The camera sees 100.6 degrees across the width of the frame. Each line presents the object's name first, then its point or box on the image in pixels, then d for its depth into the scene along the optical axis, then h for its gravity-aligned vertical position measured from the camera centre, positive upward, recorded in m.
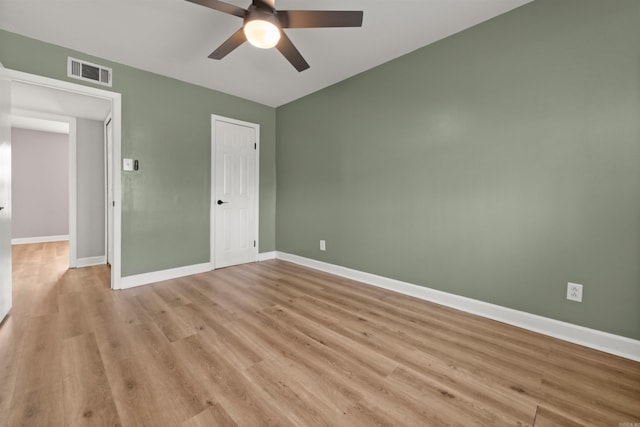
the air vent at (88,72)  2.75 +1.35
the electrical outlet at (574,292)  1.96 -0.61
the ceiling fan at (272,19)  1.73 +1.24
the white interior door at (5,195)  2.18 +0.00
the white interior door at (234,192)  3.91 +0.14
